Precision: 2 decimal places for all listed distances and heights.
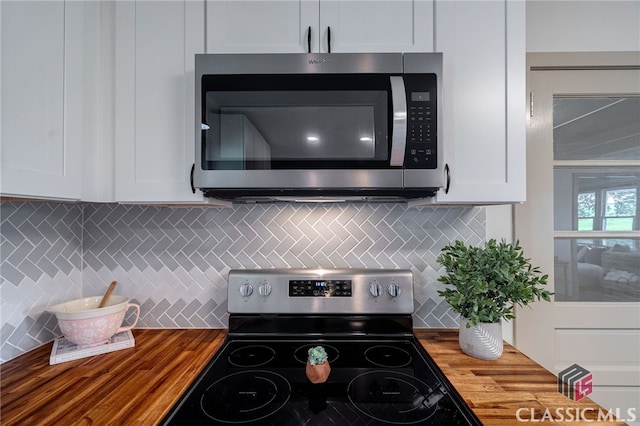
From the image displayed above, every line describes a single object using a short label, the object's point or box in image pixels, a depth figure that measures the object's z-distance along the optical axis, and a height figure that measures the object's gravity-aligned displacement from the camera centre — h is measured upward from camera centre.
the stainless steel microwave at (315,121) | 0.94 +0.29
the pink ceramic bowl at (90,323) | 0.99 -0.38
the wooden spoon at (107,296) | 1.17 -0.33
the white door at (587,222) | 1.38 -0.04
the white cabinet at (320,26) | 1.00 +0.64
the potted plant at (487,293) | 0.96 -0.26
